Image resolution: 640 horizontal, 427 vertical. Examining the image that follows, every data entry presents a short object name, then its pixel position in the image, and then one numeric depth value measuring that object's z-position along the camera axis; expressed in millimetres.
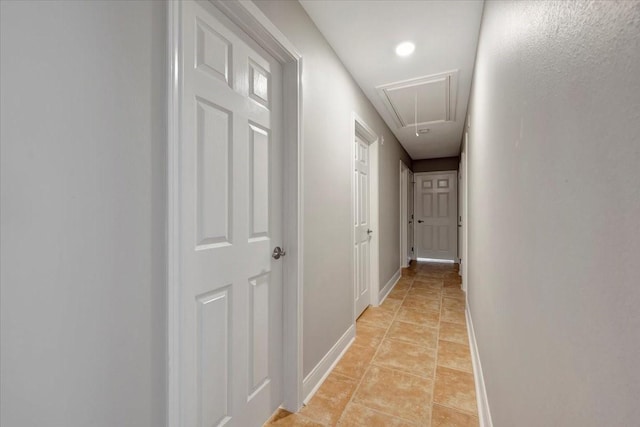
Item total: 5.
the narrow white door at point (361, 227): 2936
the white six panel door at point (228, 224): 1057
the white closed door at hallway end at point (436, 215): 6266
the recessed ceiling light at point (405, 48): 2143
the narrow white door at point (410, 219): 6238
